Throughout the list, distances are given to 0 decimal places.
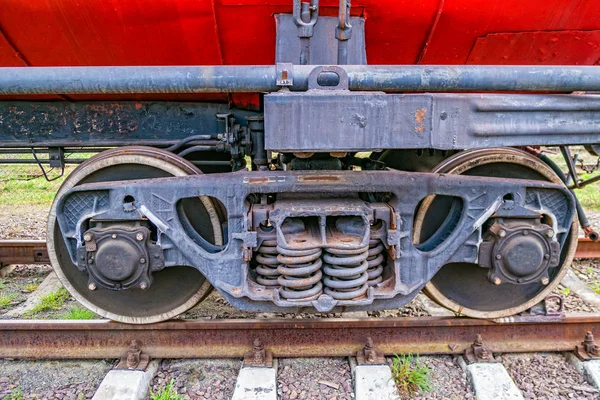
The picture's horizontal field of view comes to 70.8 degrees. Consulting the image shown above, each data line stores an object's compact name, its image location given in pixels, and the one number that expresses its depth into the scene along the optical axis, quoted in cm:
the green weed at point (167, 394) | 235
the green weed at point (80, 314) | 315
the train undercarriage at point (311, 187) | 203
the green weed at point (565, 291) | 352
